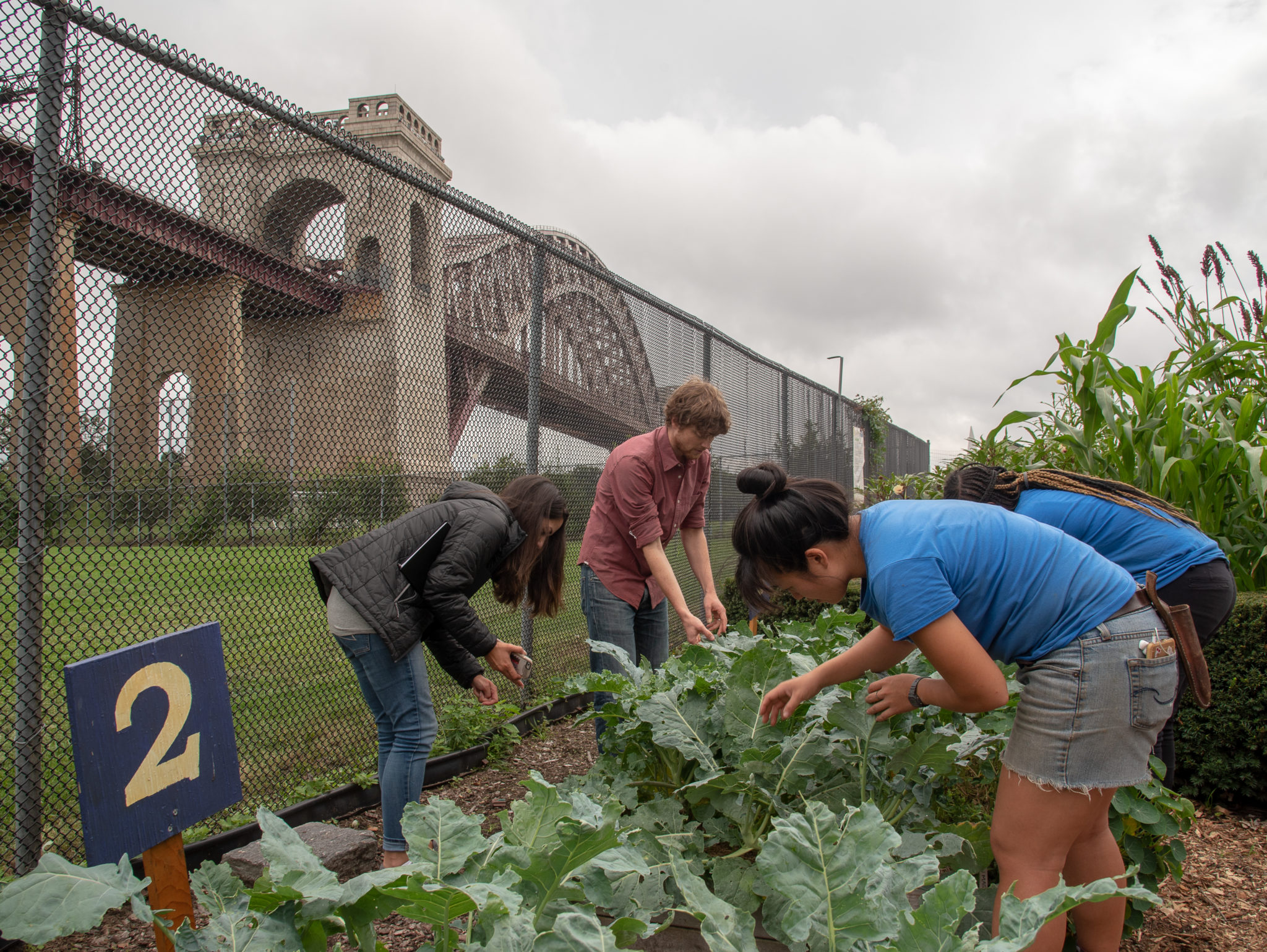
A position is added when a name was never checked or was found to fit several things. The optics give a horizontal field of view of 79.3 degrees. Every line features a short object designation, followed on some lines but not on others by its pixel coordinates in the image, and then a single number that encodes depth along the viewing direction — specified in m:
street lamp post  11.74
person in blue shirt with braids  2.11
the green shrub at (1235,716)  3.15
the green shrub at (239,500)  2.59
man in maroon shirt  3.06
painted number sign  1.52
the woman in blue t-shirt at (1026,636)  1.54
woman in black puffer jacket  2.37
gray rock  2.41
